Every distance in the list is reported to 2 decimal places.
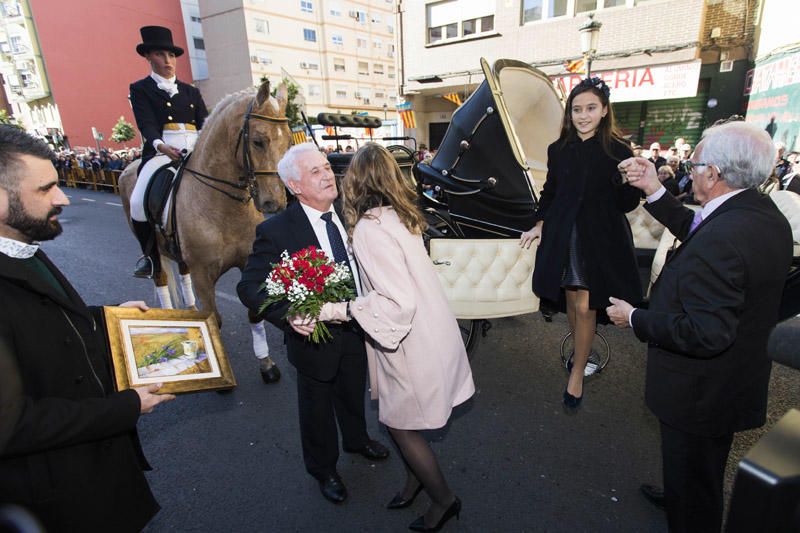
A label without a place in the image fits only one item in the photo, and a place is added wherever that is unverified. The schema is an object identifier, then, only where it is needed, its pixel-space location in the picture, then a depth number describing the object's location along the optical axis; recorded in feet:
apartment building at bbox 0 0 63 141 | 126.21
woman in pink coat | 6.52
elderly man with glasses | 5.28
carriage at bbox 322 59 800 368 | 12.65
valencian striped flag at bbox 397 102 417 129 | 61.93
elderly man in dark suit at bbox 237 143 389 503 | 7.72
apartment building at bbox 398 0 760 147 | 41.68
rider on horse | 15.03
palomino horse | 12.12
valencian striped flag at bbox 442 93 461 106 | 59.41
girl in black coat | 9.84
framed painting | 5.58
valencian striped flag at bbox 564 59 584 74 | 35.79
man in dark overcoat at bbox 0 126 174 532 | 4.16
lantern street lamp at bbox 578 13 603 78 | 27.84
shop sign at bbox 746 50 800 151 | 27.89
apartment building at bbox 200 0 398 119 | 136.36
